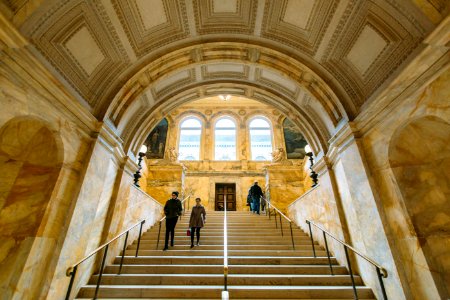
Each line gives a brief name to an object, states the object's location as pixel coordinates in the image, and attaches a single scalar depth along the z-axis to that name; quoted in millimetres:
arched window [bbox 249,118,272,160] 15100
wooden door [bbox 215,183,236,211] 13280
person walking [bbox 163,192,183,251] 5452
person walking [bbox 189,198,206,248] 5586
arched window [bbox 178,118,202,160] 15092
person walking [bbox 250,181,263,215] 9750
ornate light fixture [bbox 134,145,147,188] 6254
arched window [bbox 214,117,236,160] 15148
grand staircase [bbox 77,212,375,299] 3602
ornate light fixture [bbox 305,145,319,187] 6316
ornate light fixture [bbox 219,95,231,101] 17080
